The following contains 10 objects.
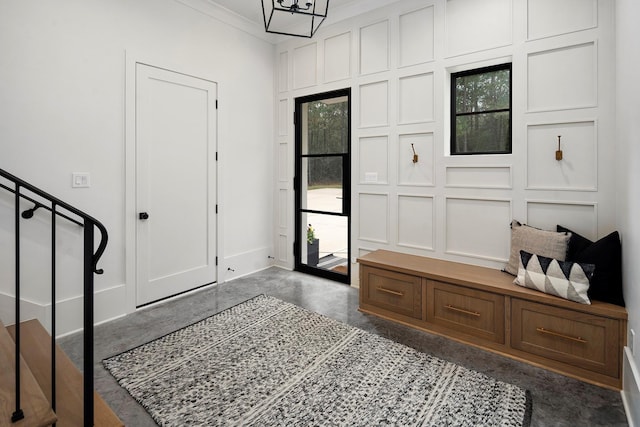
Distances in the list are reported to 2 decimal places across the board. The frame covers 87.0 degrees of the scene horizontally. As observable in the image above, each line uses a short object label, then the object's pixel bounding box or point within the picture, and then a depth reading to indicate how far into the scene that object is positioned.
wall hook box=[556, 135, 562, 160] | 2.71
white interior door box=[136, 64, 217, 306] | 3.32
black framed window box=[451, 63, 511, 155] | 3.07
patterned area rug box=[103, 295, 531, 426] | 1.88
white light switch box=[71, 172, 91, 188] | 2.83
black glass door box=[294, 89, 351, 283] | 4.12
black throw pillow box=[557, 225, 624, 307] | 2.22
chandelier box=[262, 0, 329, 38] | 3.77
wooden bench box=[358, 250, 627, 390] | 2.17
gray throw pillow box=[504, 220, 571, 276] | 2.53
